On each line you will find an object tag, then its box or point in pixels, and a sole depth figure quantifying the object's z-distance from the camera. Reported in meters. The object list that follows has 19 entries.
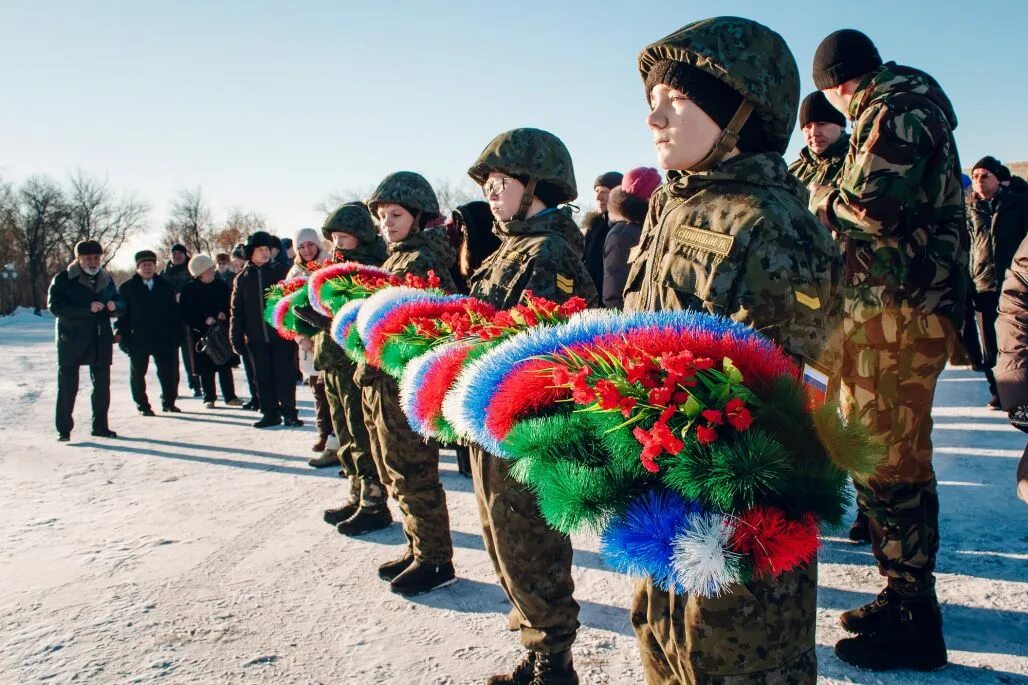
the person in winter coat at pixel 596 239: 7.09
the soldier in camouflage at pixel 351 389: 4.97
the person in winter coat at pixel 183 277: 11.94
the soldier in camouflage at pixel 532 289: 2.67
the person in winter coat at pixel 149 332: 9.98
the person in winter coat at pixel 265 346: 8.88
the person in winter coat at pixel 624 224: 5.92
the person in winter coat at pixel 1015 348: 2.03
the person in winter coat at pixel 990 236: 8.12
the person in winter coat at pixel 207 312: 10.30
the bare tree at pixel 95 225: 51.09
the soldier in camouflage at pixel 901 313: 2.81
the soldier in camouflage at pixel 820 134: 4.16
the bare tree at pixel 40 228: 45.94
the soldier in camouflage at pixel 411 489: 3.88
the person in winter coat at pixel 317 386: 6.86
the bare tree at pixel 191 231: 55.25
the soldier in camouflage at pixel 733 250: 1.54
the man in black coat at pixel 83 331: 8.34
